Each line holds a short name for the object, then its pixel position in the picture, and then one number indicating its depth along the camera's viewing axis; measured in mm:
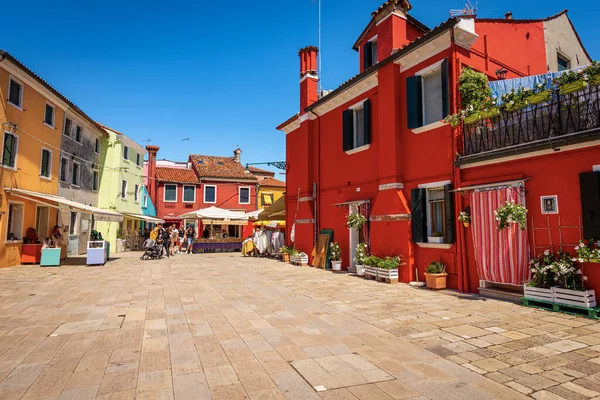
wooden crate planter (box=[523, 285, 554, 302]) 6816
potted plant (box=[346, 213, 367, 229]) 11930
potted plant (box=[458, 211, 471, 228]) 8695
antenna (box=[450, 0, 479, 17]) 9461
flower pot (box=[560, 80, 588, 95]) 6642
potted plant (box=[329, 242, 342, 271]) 13250
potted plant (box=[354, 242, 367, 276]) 11571
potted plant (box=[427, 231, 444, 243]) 9600
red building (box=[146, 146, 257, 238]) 31891
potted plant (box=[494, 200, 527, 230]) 7254
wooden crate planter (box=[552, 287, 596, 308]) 6359
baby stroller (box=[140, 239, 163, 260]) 18188
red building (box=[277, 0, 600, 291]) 8719
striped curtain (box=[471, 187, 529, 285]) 7668
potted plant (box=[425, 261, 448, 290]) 9095
